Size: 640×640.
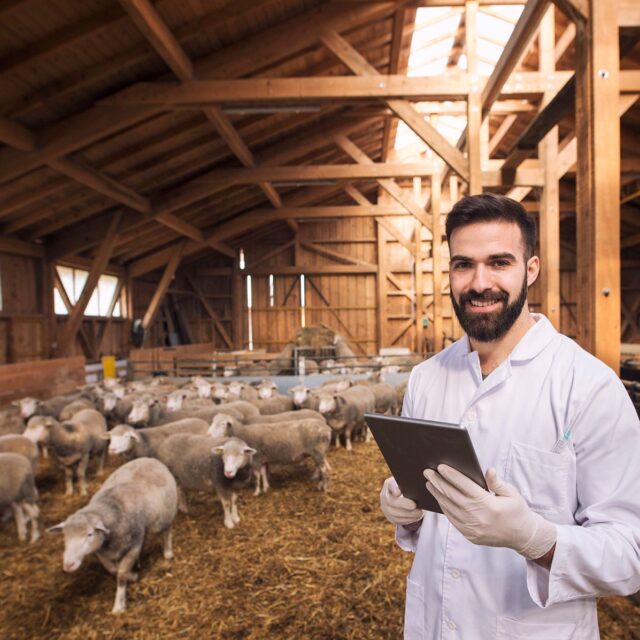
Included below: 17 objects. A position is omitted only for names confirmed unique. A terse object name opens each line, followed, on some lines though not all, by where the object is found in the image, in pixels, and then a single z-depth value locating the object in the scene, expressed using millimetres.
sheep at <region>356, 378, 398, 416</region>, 7816
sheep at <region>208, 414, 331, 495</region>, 5031
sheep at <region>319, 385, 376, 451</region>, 6418
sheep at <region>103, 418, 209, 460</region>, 4477
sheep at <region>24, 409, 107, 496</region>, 4957
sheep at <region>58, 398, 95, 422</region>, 6479
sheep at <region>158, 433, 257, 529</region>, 4228
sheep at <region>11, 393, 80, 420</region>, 6547
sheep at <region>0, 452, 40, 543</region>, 3962
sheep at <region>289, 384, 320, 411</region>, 6848
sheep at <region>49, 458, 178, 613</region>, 2941
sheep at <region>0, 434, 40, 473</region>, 4680
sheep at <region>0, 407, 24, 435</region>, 6144
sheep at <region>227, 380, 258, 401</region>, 7614
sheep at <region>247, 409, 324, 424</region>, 5816
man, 1141
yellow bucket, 11116
